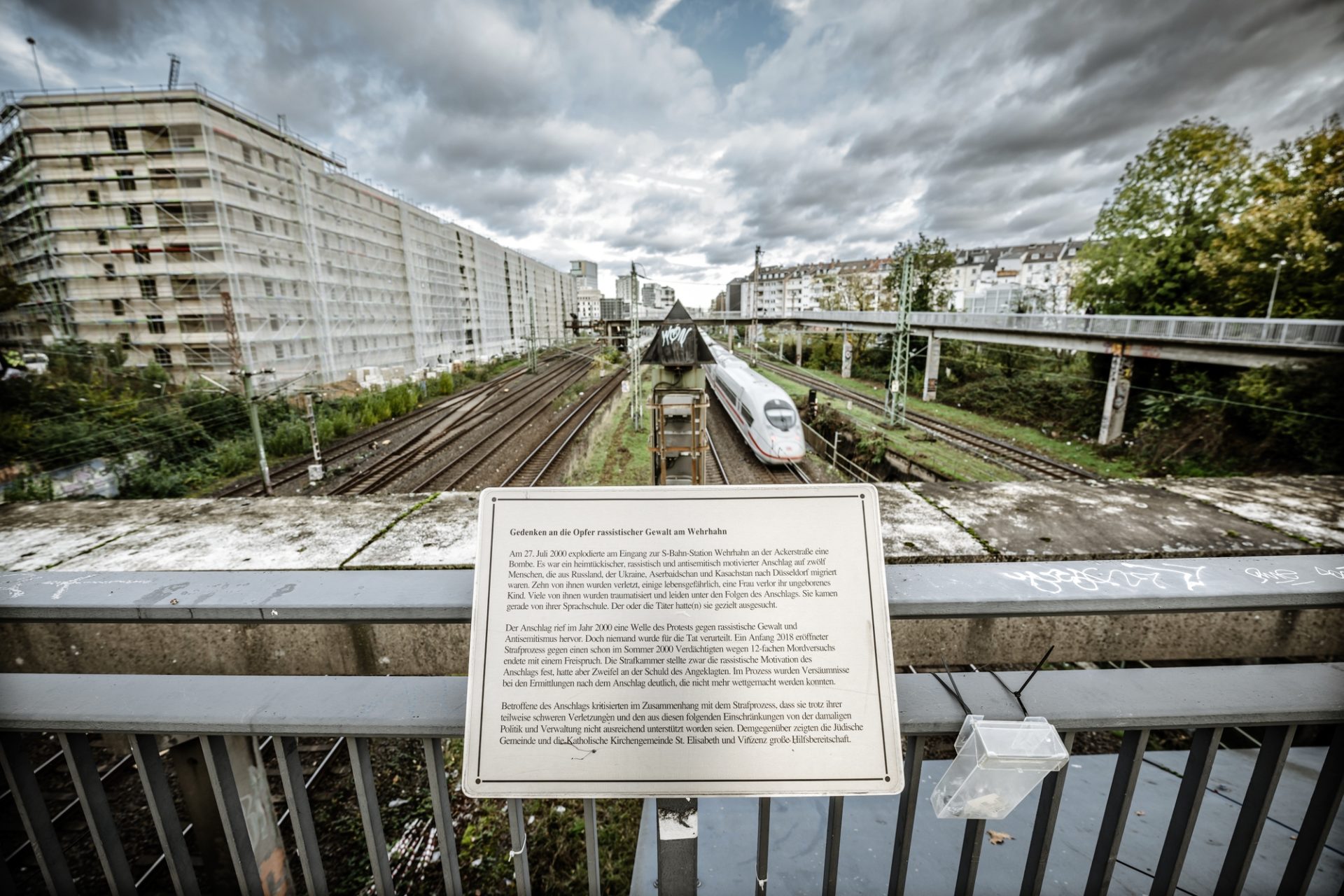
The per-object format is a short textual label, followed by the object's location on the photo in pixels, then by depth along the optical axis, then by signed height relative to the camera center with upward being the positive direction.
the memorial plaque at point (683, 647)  1.07 -0.67
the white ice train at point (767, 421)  13.39 -2.53
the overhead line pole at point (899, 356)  17.12 -1.11
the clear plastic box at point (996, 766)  1.01 -0.85
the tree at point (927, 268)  34.34 +3.57
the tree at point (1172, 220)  16.23 +3.31
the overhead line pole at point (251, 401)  11.55 -1.70
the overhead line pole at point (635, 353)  16.70 -1.04
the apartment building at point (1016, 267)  63.25 +6.88
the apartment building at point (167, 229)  19.73 +3.69
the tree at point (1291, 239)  12.57 +2.15
